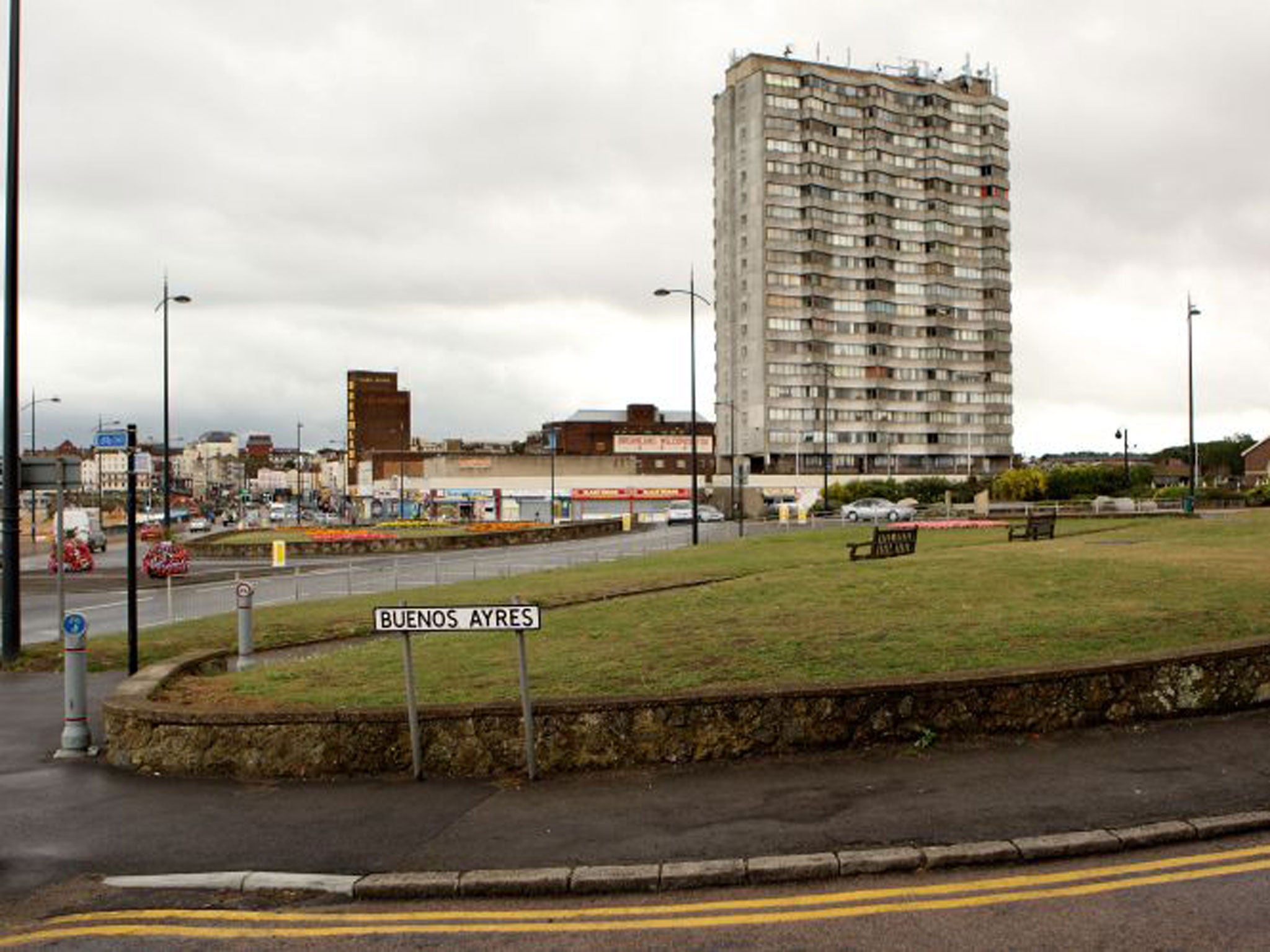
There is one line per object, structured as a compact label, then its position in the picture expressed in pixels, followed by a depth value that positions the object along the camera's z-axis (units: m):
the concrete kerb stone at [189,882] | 6.33
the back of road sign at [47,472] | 14.63
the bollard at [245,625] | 13.62
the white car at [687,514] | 65.69
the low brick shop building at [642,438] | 112.19
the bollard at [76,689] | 9.73
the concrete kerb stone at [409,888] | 6.12
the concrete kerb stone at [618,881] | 6.08
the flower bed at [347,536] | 44.16
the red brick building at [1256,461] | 116.81
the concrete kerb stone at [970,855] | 6.19
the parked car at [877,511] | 56.72
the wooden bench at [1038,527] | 29.23
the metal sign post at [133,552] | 11.34
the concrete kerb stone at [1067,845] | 6.25
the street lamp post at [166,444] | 28.84
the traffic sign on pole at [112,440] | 12.05
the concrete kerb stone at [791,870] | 6.09
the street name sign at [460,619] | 8.06
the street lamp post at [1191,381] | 50.59
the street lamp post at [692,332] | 39.47
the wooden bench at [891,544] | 24.06
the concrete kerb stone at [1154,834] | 6.38
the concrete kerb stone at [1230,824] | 6.49
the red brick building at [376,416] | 182.38
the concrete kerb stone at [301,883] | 6.19
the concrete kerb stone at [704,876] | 6.08
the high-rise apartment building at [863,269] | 109.50
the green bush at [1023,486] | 65.12
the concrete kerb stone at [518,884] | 6.08
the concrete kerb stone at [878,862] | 6.13
